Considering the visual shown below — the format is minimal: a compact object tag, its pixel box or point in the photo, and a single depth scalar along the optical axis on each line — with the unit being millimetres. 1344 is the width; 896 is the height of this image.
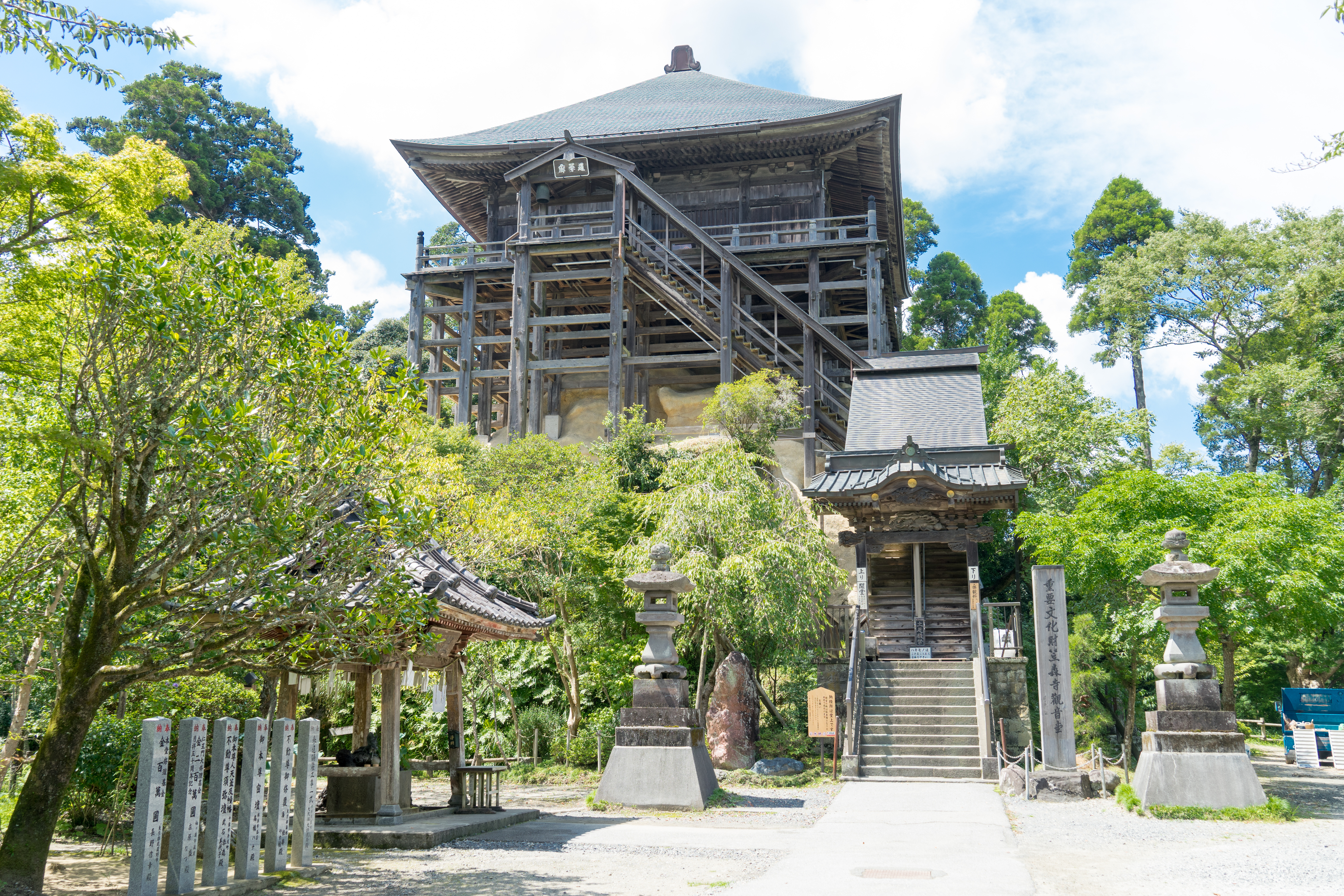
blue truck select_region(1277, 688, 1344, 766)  20891
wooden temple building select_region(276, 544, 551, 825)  10023
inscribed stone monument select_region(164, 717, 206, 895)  6547
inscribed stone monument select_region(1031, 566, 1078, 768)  12672
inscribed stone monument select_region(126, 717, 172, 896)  6293
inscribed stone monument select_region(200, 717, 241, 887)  6914
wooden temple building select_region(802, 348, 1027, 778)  15070
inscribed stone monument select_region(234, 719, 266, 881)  7215
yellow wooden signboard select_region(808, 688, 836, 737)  14688
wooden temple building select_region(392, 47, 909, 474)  24344
